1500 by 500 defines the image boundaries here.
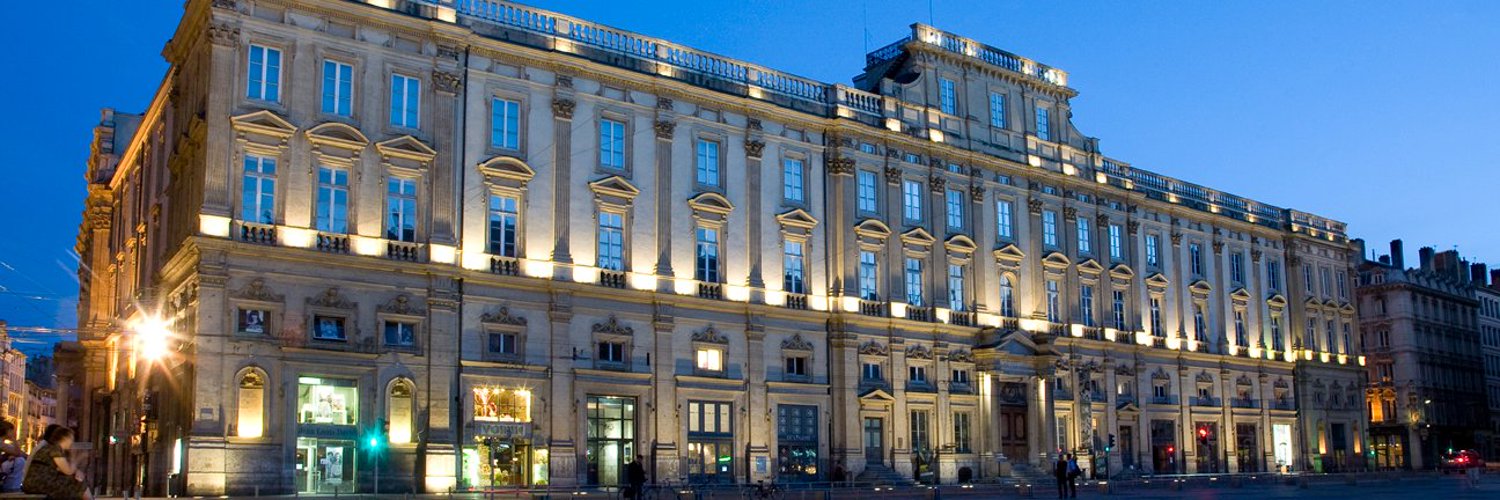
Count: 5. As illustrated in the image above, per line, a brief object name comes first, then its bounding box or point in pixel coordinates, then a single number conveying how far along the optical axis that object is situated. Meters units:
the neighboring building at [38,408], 150.62
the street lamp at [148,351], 42.16
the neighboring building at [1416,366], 95.81
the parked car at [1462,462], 79.69
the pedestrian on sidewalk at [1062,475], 43.82
